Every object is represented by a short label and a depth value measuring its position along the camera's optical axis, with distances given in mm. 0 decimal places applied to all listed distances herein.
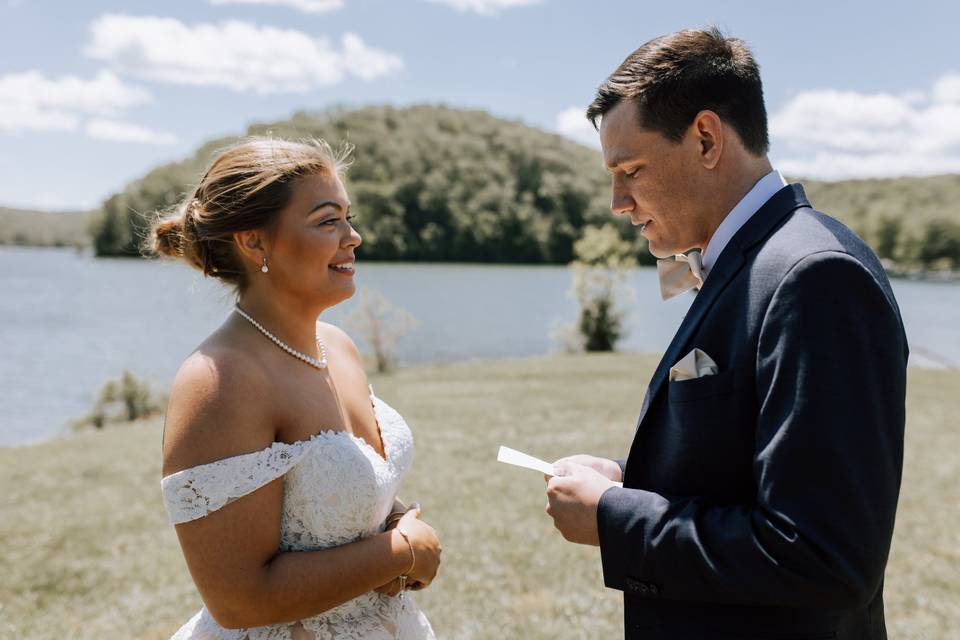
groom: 736
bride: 967
